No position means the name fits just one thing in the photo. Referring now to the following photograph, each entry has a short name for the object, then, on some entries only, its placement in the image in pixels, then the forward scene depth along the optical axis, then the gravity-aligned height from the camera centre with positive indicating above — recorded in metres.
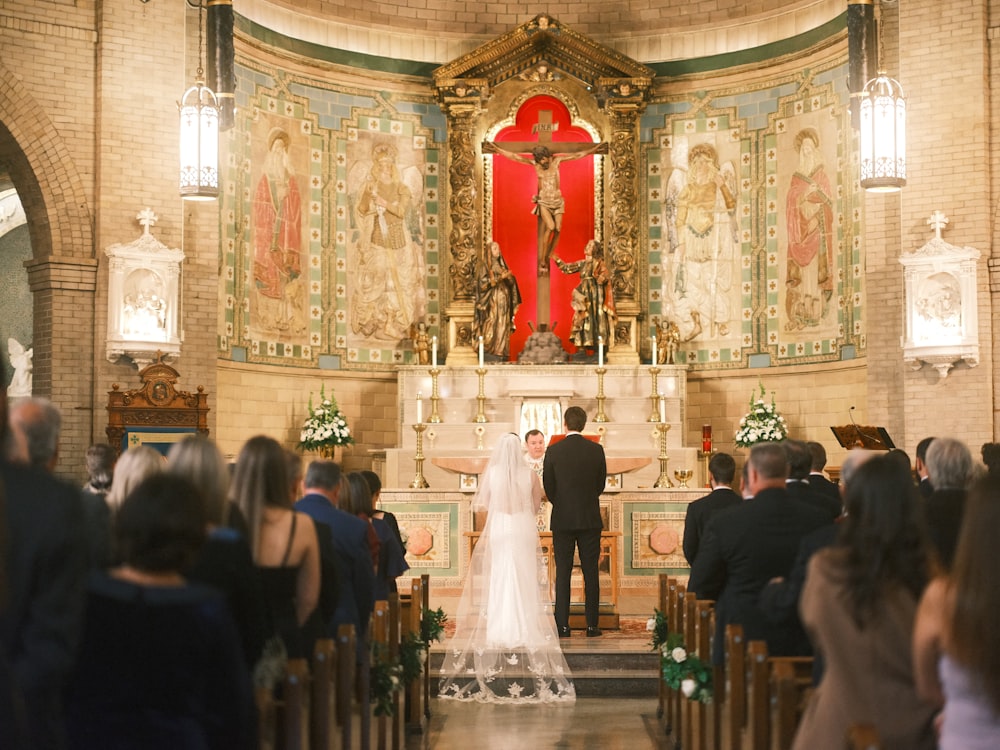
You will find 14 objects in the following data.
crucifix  18.08 +2.80
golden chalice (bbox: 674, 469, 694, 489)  15.52 -0.79
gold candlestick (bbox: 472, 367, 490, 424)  17.03 +0.08
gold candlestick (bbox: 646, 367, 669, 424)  17.12 +0.07
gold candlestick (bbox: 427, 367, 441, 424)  17.14 +0.08
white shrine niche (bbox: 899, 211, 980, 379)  14.72 +1.07
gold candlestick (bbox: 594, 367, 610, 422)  16.97 +0.09
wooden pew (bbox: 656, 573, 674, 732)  9.29 -1.37
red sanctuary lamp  16.88 -0.43
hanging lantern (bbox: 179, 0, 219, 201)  13.53 +2.51
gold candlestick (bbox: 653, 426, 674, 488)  14.98 -0.59
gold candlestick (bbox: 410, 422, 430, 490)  14.92 -0.64
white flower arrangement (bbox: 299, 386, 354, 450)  16.94 -0.30
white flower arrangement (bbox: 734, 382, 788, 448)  16.73 -0.26
